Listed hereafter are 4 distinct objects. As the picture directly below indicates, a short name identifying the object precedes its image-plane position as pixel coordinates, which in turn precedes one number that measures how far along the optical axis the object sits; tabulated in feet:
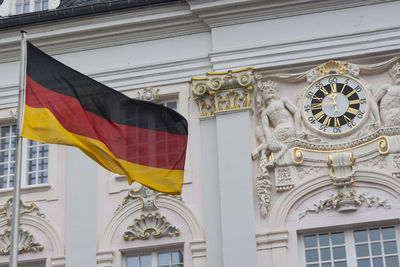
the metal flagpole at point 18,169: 56.90
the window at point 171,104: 80.28
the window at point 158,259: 74.90
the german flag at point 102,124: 61.26
